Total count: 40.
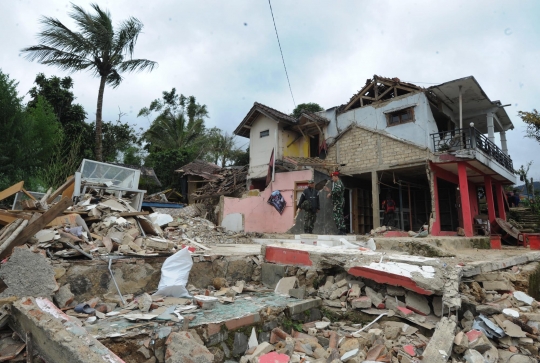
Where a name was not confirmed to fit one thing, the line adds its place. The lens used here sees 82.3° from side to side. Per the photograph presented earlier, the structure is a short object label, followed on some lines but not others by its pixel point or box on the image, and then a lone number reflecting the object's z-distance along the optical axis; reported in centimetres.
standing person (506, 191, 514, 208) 1792
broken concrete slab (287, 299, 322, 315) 330
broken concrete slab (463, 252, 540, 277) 377
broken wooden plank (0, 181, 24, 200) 659
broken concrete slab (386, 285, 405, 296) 341
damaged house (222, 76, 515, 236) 1093
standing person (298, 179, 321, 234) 899
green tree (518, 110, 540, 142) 1509
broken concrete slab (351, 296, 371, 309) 338
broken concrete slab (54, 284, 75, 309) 298
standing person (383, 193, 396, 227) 1190
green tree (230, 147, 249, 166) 2378
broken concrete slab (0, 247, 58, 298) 279
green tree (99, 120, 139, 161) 2111
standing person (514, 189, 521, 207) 1784
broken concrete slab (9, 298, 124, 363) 196
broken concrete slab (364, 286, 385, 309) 339
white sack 353
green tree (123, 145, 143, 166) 2623
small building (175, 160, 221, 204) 1805
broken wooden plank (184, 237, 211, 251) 588
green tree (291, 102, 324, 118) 2375
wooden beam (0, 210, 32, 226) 429
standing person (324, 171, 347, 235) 861
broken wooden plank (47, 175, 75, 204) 688
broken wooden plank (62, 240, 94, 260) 363
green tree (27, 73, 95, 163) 1748
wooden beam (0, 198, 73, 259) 349
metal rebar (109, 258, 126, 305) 340
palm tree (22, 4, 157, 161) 1277
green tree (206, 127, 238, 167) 2584
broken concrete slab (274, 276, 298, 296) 404
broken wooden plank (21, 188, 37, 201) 681
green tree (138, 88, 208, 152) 2414
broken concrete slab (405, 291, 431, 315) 322
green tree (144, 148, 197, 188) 2095
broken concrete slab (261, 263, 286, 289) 441
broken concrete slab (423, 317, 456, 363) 238
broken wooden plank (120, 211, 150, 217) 585
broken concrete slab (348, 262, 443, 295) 316
